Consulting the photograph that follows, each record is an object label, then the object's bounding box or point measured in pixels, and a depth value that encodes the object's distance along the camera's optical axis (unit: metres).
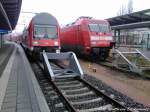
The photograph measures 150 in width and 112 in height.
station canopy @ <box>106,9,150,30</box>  27.78
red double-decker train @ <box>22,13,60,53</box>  18.72
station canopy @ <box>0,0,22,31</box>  22.84
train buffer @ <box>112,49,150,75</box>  14.16
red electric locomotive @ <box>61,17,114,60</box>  19.45
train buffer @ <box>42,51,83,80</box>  11.69
